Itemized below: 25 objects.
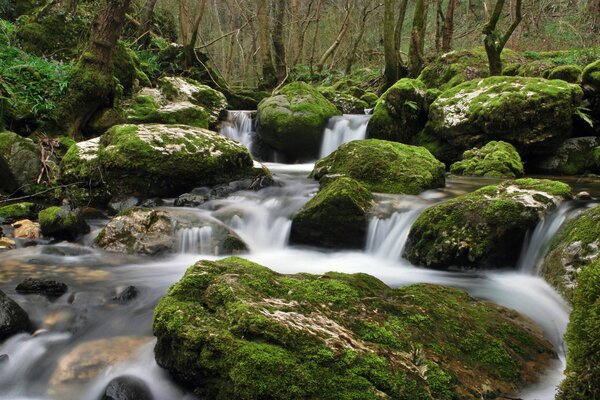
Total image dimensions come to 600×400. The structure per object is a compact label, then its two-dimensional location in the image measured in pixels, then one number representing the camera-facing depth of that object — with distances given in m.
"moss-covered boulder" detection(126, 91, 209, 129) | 10.72
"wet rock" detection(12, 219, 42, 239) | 6.35
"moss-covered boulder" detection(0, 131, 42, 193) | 7.71
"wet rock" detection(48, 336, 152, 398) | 3.04
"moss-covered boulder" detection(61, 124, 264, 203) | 7.65
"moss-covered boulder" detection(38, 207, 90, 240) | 6.34
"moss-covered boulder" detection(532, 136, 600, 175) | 8.72
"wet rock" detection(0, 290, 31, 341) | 3.45
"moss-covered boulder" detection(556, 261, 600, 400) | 1.67
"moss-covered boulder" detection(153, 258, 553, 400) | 2.30
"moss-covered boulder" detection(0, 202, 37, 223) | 7.03
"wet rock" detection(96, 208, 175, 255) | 5.93
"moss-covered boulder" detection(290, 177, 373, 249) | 6.08
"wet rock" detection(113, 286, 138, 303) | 4.36
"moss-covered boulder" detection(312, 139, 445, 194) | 7.47
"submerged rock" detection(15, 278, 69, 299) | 4.30
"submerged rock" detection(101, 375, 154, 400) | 2.77
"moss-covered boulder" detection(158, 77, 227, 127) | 12.39
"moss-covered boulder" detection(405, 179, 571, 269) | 4.95
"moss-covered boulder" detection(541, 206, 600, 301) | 3.87
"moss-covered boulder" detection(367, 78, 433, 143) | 10.96
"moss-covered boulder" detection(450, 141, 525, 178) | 8.49
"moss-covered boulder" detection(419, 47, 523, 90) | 13.38
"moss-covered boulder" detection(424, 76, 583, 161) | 8.75
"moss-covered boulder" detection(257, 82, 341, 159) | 11.55
